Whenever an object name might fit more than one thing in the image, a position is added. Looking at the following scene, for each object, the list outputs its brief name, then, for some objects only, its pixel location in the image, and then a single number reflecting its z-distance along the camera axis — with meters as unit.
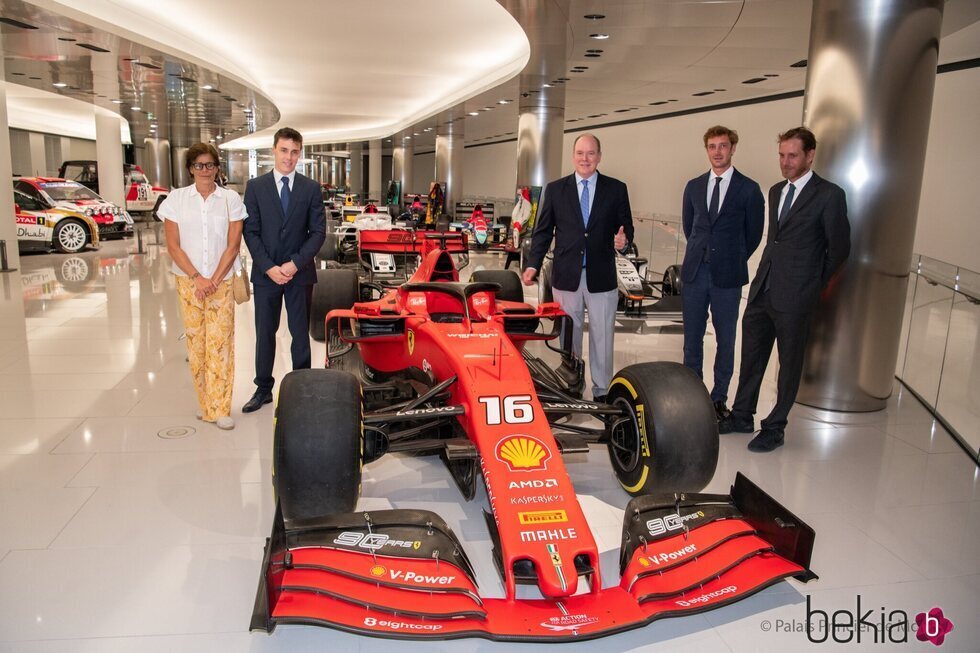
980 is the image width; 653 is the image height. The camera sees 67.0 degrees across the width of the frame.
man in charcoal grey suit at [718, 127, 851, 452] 4.78
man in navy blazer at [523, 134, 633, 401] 5.24
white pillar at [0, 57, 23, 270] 11.73
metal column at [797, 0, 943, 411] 5.48
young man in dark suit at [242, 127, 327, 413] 5.17
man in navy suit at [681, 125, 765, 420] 5.19
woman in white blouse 4.85
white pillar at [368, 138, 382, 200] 39.91
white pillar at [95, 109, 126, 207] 19.92
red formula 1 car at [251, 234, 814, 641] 2.53
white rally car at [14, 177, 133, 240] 14.67
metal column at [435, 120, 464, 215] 27.08
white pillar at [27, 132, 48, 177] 32.06
